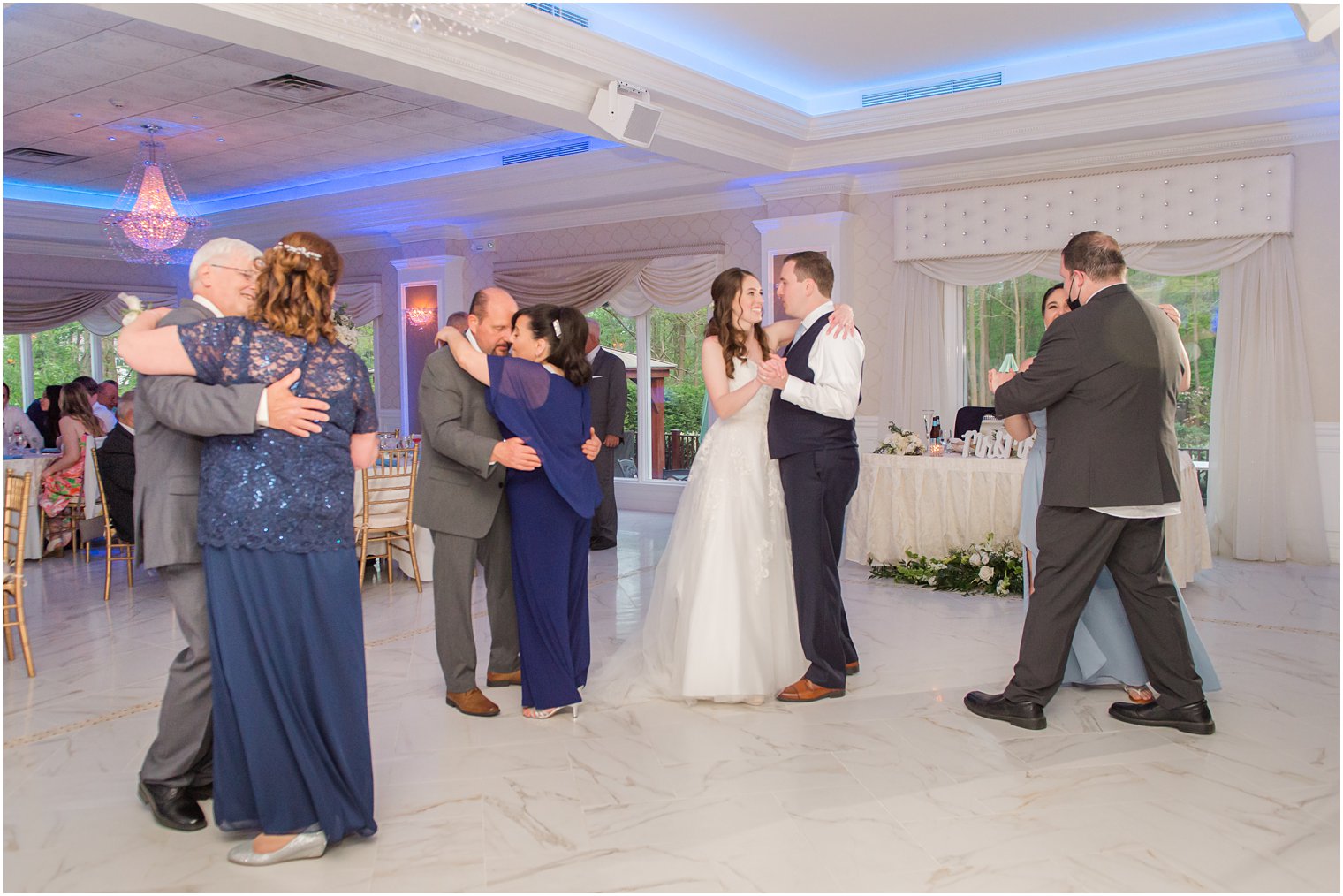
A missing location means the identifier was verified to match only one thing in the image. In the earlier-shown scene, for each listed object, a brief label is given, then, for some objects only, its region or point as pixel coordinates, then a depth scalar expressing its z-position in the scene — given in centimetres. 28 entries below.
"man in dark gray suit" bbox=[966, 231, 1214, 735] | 362
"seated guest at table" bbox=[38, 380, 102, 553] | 761
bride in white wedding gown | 411
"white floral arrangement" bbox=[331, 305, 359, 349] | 690
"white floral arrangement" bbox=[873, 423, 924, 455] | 688
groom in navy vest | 398
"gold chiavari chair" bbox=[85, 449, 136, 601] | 634
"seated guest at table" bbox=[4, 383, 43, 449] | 875
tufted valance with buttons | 734
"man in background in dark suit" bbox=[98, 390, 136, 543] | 632
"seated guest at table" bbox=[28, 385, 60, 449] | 1024
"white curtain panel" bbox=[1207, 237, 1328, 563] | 734
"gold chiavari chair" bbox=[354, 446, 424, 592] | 637
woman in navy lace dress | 269
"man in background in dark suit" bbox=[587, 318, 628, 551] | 774
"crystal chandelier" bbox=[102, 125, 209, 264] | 826
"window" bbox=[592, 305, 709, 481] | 1067
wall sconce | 1147
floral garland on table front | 626
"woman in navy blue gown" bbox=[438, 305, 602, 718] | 373
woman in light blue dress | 411
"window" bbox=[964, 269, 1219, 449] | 813
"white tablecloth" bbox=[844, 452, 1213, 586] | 638
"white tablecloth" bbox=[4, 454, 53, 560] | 753
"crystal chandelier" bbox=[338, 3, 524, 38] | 318
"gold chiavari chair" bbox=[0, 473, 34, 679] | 460
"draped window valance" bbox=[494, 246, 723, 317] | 995
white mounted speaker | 632
